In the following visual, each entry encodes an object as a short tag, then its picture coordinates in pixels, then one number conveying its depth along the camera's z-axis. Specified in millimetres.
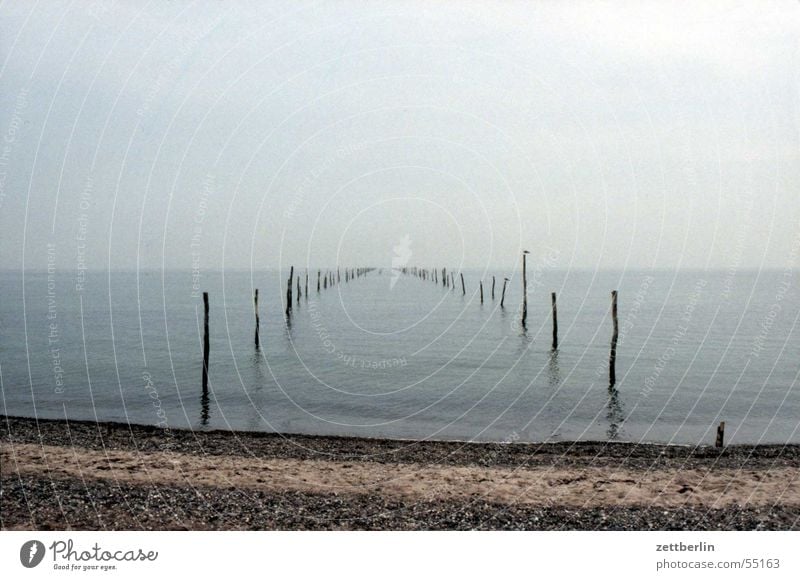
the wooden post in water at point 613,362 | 26384
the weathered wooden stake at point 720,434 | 17047
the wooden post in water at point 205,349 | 25141
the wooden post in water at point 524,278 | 43438
